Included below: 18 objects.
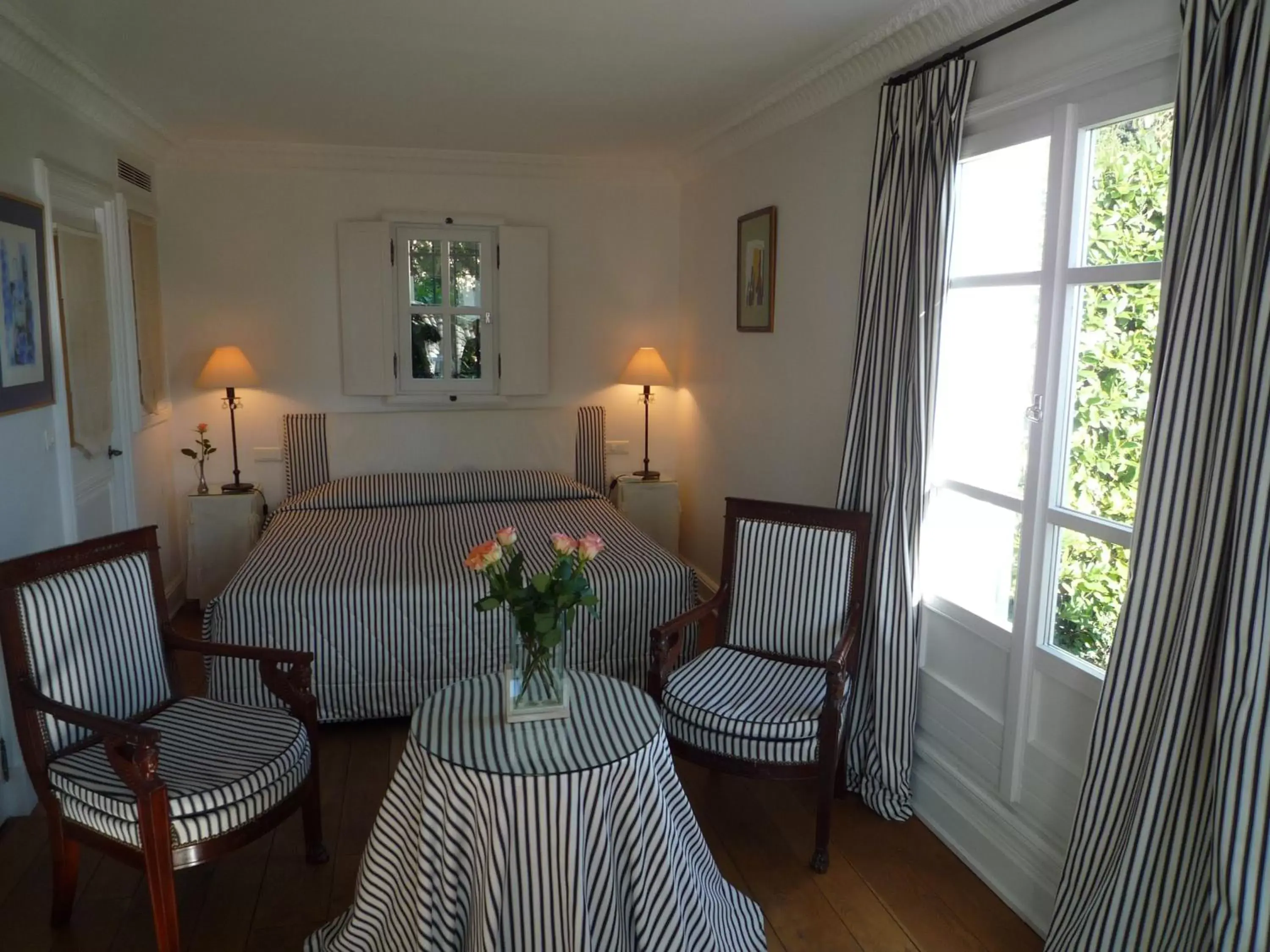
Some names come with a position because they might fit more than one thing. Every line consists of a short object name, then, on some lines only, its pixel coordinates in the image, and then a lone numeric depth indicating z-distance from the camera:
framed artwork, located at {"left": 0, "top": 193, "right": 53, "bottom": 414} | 2.84
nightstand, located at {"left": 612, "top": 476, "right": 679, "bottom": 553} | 5.14
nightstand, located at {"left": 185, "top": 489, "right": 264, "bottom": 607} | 4.66
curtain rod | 2.33
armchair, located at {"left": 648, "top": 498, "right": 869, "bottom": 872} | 2.68
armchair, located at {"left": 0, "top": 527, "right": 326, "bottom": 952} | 2.15
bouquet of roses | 2.18
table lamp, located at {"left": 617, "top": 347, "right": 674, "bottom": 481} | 5.13
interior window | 5.01
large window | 2.21
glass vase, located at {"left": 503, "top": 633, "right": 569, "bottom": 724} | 2.21
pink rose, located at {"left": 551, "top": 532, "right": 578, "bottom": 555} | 2.25
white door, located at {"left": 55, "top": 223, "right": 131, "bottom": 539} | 3.47
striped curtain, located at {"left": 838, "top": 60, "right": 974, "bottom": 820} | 2.77
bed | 3.38
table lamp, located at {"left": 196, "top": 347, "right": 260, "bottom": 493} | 4.61
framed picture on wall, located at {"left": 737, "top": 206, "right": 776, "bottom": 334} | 4.09
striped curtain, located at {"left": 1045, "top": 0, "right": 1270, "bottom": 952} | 1.70
